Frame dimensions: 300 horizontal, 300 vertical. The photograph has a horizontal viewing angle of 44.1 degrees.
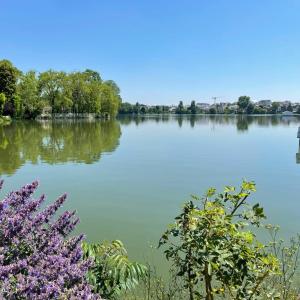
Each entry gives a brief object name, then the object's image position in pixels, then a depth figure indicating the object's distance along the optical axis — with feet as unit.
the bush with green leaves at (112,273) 9.09
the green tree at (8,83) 211.00
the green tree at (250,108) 572.92
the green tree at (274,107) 593.42
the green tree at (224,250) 7.95
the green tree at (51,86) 251.19
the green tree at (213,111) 617.21
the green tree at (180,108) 595.88
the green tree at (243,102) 579.89
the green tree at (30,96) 228.84
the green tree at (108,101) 297.29
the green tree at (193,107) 595.88
